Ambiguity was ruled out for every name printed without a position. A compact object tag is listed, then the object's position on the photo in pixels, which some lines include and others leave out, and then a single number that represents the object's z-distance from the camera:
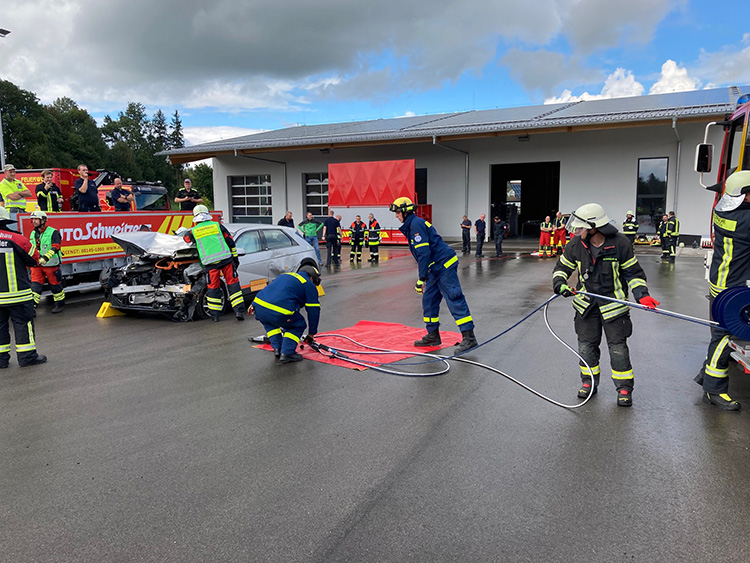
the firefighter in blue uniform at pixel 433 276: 6.65
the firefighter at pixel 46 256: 9.53
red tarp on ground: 6.39
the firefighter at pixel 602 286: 4.75
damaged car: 8.63
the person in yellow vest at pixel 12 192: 11.07
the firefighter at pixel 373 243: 19.05
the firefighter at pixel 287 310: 6.29
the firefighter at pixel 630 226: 18.28
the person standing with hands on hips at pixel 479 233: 19.64
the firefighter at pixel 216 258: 8.35
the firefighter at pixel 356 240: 18.92
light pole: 20.83
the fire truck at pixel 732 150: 6.12
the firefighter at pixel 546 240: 19.95
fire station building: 22.61
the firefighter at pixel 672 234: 18.16
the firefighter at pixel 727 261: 4.54
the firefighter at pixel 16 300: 6.08
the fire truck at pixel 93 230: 10.69
